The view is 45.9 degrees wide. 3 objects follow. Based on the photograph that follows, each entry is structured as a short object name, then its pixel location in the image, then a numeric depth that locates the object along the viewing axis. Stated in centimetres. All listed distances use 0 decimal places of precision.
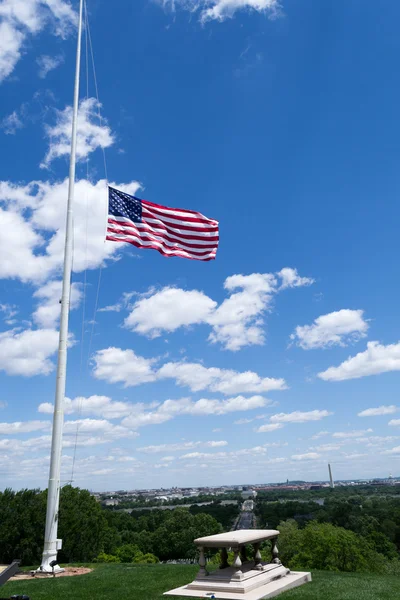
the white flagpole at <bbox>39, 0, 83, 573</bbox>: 1406
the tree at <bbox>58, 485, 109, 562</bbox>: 3825
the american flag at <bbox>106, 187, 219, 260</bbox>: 1711
